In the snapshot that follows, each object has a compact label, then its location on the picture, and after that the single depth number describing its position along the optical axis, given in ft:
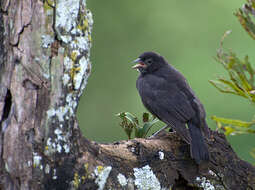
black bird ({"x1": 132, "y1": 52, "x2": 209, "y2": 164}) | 30.32
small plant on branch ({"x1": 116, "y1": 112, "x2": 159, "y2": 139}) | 27.63
